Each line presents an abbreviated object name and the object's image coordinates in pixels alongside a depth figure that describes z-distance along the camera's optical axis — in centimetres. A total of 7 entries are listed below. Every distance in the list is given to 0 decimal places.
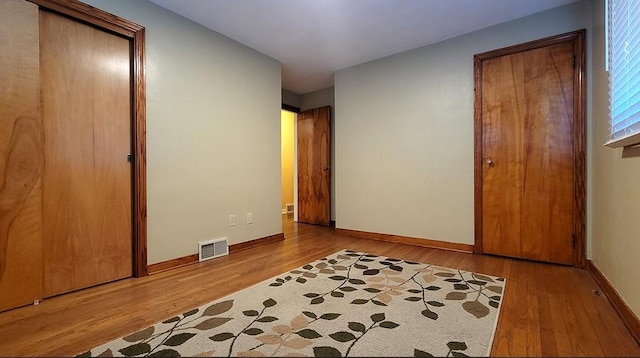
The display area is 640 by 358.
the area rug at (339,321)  120
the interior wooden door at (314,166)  444
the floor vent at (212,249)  256
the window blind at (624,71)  124
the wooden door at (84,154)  180
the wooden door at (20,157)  159
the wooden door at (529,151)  232
